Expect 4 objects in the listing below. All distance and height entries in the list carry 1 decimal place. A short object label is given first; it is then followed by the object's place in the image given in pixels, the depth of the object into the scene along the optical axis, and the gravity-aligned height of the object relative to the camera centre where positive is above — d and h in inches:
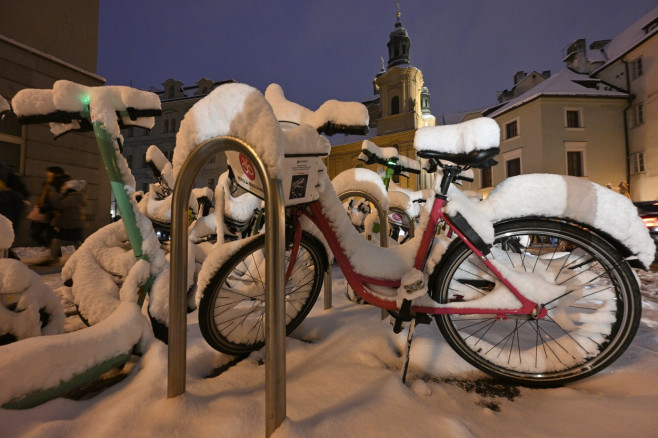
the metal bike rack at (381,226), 92.7 +0.2
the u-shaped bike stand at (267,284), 35.8 -7.2
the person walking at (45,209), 189.6 +12.5
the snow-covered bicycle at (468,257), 52.2 -6.4
